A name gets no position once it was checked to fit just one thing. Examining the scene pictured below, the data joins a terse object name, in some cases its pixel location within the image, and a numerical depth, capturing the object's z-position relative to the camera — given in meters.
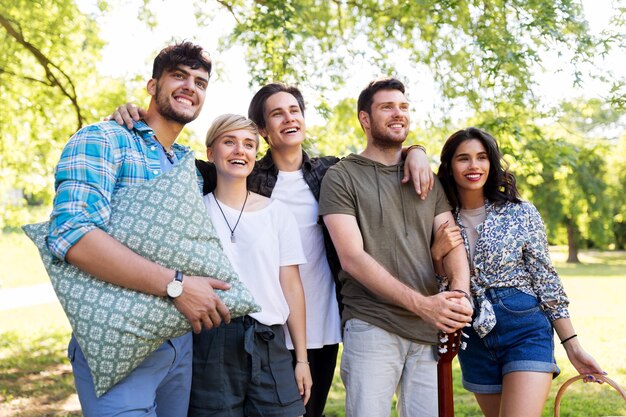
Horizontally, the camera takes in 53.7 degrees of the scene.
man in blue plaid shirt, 2.27
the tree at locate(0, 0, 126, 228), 7.50
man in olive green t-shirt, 2.99
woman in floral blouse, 3.07
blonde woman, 2.72
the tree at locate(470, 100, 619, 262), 5.96
